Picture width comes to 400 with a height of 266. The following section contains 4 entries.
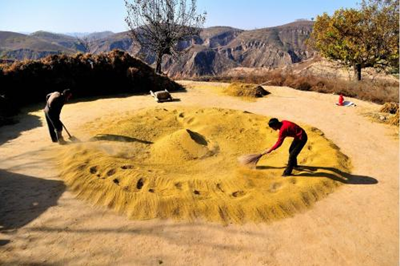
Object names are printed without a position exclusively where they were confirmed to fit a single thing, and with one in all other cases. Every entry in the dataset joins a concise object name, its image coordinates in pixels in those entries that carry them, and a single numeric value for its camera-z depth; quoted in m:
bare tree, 17.50
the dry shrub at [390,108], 10.04
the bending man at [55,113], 6.83
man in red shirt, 5.28
